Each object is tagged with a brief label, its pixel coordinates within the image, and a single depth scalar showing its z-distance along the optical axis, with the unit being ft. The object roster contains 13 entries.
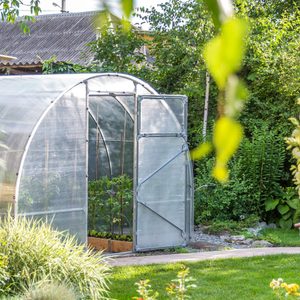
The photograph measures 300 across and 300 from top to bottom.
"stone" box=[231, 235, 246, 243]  35.32
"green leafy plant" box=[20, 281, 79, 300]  16.30
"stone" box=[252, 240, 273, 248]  34.68
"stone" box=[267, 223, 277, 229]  40.91
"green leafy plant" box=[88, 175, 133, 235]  34.86
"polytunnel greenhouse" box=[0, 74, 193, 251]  27.84
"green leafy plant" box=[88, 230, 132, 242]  34.35
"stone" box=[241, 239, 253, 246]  35.04
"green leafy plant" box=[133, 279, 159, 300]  16.39
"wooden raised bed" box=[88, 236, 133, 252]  33.60
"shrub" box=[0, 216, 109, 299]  18.92
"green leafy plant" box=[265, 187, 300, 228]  39.88
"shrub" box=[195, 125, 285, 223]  39.60
